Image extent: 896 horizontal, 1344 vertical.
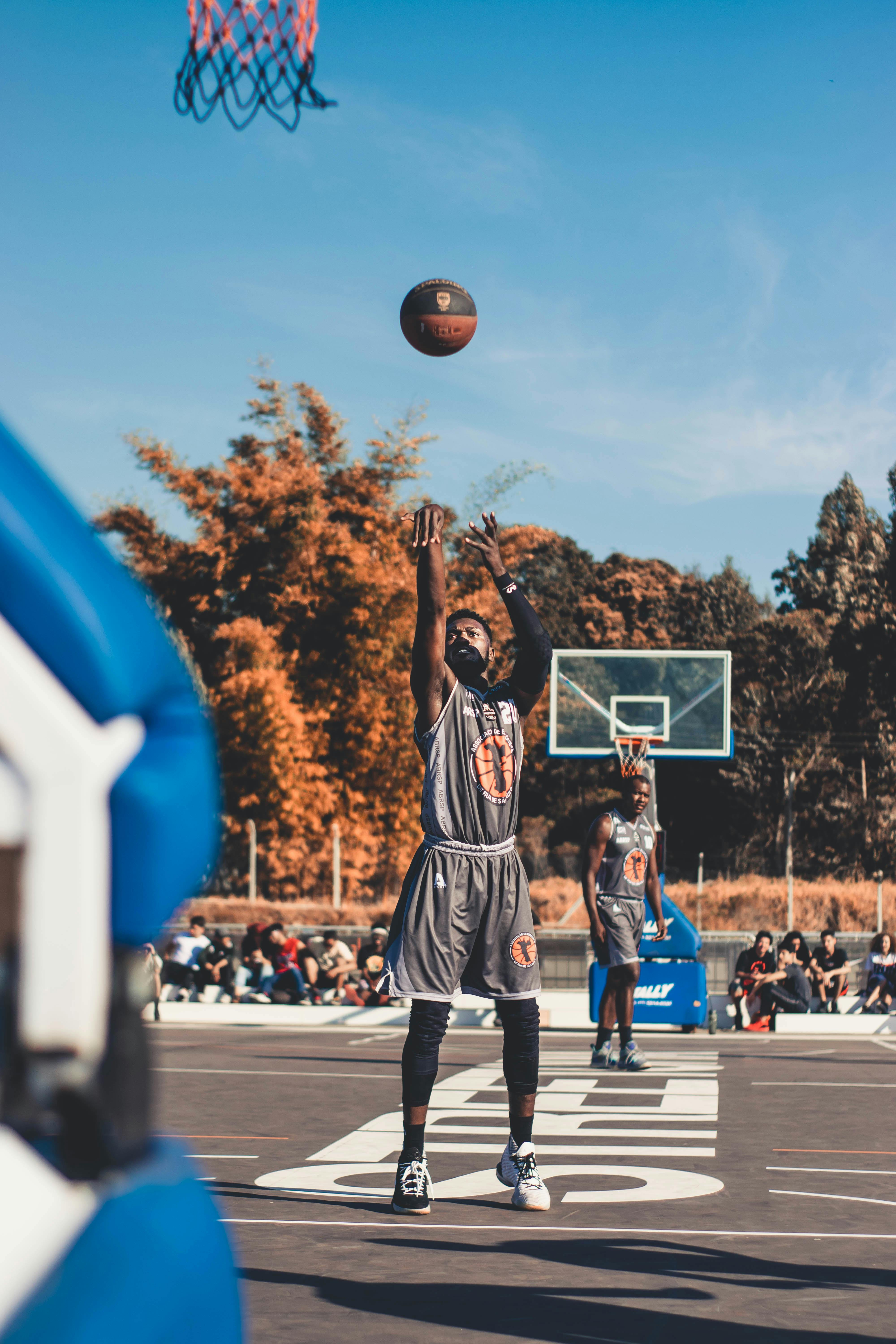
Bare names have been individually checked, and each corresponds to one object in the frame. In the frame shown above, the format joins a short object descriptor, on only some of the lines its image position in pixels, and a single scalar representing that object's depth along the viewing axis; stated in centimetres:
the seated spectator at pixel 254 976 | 1681
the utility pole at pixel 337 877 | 3125
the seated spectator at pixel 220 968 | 1716
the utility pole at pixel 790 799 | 4662
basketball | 761
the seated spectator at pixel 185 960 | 1720
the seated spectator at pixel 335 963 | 1734
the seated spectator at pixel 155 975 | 1119
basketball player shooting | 524
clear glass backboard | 1938
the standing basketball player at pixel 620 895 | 965
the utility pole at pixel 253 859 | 3080
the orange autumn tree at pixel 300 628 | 3025
